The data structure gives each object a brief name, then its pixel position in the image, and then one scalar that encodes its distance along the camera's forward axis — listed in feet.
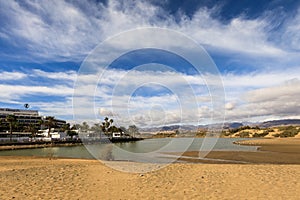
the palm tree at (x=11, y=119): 172.39
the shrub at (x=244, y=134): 303.53
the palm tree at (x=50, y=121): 198.82
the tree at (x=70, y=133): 226.32
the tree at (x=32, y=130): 202.33
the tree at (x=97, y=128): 299.38
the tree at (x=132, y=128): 403.36
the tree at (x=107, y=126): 284.63
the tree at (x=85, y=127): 326.37
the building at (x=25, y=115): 296.32
